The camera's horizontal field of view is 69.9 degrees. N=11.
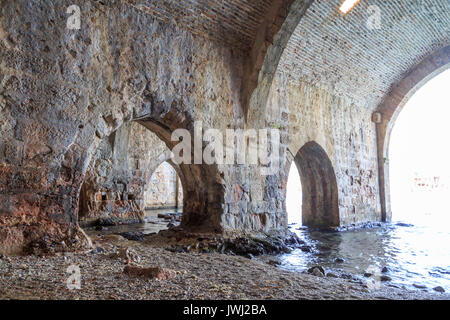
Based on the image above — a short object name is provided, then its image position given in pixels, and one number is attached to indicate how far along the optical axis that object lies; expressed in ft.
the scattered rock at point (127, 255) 10.17
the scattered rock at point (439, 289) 9.55
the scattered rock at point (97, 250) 10.77
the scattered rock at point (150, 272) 7.97
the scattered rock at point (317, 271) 11.08
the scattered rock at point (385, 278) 10.94
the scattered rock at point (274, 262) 12.99
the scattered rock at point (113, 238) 14.55
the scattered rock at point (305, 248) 16.21
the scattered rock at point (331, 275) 11.19
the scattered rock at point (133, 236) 16.65
